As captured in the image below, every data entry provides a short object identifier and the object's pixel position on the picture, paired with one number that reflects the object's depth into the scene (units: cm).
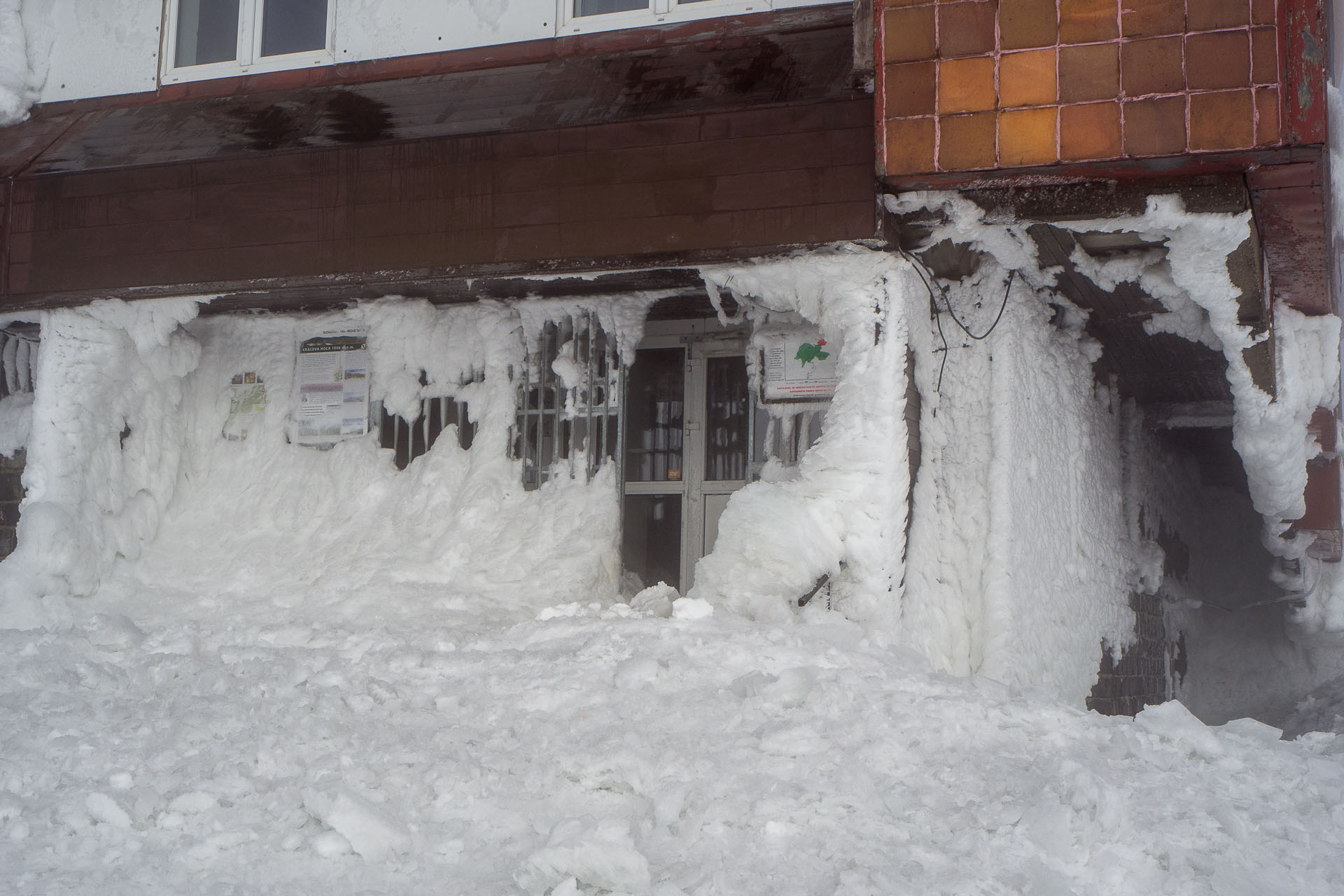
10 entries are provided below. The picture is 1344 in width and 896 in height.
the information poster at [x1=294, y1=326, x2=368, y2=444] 782
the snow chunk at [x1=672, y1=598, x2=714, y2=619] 554
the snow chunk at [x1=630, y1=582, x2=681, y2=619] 618
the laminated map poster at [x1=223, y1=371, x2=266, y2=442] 801
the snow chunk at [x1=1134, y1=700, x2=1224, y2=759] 409
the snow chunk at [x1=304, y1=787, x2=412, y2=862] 365
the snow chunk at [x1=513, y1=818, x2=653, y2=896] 341
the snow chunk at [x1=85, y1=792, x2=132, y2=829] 379
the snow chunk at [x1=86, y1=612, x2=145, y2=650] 582
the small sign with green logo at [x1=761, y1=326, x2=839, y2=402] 693
